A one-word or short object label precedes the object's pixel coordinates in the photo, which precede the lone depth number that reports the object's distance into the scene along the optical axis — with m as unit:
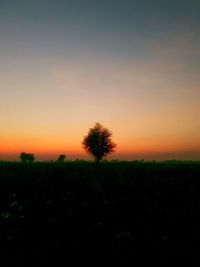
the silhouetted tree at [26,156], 131.90
